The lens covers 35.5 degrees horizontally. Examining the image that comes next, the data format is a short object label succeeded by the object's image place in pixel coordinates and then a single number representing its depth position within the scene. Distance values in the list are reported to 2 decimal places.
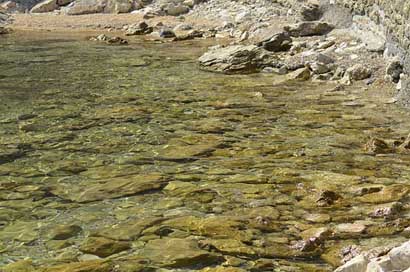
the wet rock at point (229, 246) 4.66
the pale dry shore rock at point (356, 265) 3.70
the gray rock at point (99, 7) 27.86
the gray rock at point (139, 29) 22.67
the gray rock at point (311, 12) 17.44
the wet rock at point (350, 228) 4.94
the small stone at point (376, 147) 7.08
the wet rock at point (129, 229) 4.98
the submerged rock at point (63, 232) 5.01
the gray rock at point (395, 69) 10.52
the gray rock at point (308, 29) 16.03
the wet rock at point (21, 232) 5.01
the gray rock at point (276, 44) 15.20
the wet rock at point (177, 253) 4.52
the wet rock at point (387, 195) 5.57
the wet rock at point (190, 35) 20.56
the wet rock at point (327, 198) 5.55
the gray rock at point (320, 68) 12.27
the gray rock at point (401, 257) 3.38
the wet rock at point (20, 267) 4.48
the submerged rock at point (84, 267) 4.41
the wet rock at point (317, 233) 4.83
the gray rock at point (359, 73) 11.48
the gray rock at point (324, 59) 12.60
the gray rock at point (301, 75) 12.16
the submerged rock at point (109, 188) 5.94
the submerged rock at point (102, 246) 4.72
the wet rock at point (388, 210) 5.23
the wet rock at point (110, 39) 19.85
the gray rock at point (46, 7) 30.75
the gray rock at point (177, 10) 26.24
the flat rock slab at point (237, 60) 13.51
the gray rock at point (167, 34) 21.14
